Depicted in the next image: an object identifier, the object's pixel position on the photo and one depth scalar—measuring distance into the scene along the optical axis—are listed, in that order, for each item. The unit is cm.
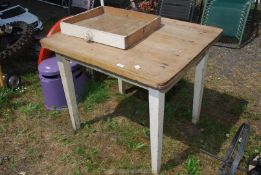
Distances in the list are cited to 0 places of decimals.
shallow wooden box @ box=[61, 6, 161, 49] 269
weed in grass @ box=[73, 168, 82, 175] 327
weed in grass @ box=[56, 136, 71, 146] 367
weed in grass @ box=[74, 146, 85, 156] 351
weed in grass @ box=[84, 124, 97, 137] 380
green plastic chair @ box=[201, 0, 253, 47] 561
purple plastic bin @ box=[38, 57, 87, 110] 381
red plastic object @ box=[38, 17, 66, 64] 395
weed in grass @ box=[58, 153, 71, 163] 343
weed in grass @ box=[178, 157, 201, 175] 320
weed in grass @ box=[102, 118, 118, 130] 387
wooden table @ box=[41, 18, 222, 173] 238
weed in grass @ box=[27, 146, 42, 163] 351
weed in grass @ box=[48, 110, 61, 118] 410
